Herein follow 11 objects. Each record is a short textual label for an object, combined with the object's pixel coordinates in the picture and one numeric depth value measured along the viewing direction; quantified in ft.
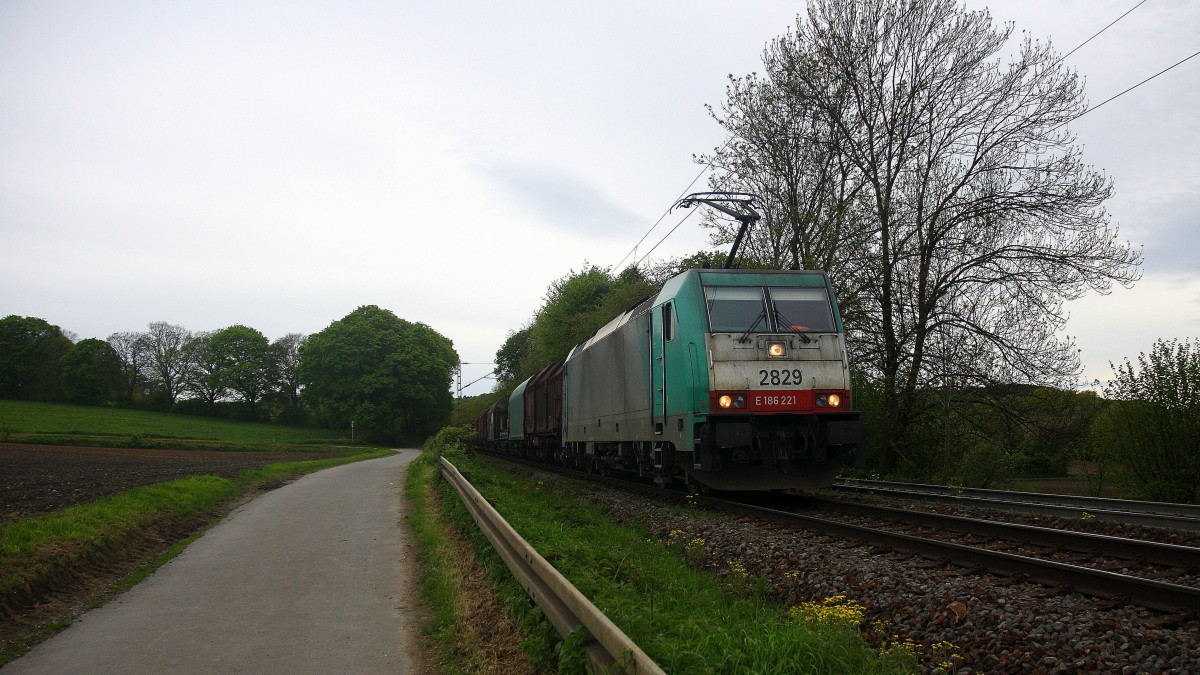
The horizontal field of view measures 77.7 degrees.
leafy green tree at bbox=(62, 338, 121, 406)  212.64
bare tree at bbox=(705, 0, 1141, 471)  54.65
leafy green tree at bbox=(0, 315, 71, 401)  196.75
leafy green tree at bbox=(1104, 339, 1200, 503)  34.86
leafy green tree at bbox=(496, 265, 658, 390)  124.58
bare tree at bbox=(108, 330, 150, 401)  240.12
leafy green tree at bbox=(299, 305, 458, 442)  217.36
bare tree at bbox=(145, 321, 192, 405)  251.39
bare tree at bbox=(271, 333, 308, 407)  277.07
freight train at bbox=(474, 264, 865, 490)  32.40
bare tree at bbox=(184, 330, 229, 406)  256.32
